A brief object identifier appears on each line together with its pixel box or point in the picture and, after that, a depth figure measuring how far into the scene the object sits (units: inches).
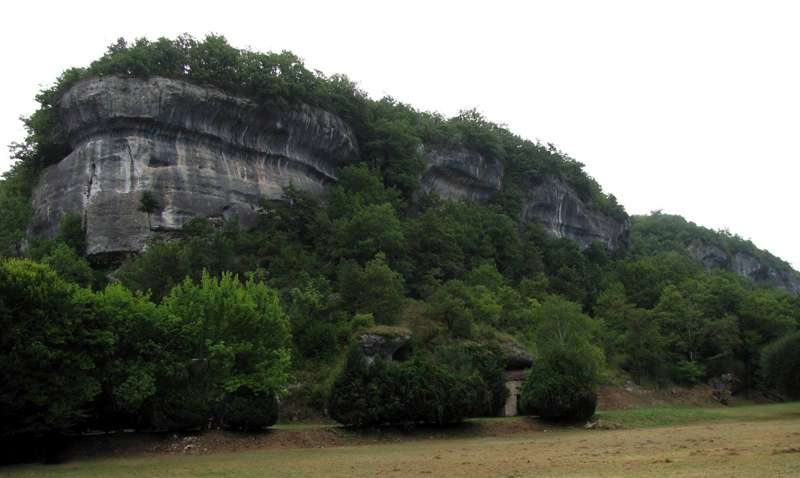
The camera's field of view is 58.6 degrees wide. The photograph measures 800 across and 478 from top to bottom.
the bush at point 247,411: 1114.7
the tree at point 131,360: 1010.1
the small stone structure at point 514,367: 1624.0
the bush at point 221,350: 1086.6
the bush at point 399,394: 1190.9
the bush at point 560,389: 1362.0
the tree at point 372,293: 1784.0
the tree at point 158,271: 1718.8
